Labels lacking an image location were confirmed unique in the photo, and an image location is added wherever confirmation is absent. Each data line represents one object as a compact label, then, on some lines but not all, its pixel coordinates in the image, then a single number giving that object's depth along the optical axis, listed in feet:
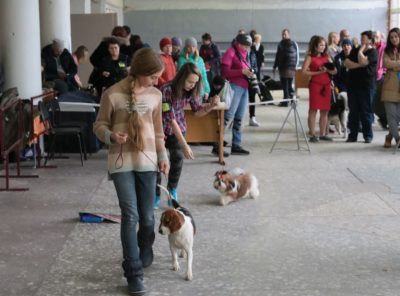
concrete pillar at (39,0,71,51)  39.14
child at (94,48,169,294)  13.14
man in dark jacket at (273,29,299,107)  51.42
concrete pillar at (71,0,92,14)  56.65
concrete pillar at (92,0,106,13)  63.82
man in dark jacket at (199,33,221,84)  40.81
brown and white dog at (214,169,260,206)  20.90
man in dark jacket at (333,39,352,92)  37.88
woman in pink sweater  29.43
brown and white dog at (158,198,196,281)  13.93
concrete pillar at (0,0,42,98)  28.17
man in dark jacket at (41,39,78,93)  34.68
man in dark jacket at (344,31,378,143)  33.09
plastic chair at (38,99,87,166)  27.20
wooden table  28.35
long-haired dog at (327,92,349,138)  35.35
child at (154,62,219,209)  18.10
